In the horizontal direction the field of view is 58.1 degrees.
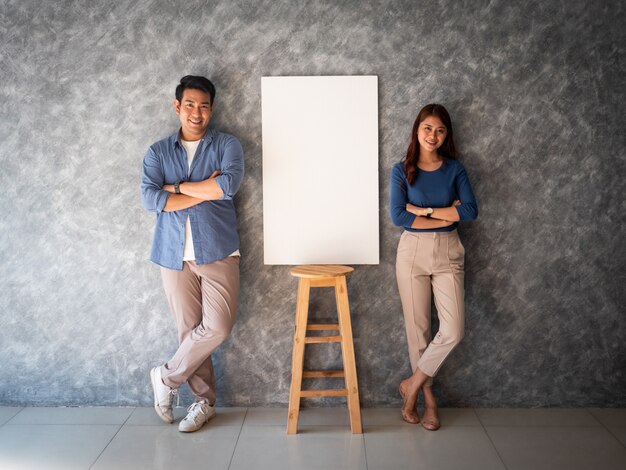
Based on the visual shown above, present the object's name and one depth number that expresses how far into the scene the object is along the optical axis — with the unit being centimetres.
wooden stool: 329
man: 337
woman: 338
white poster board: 358
